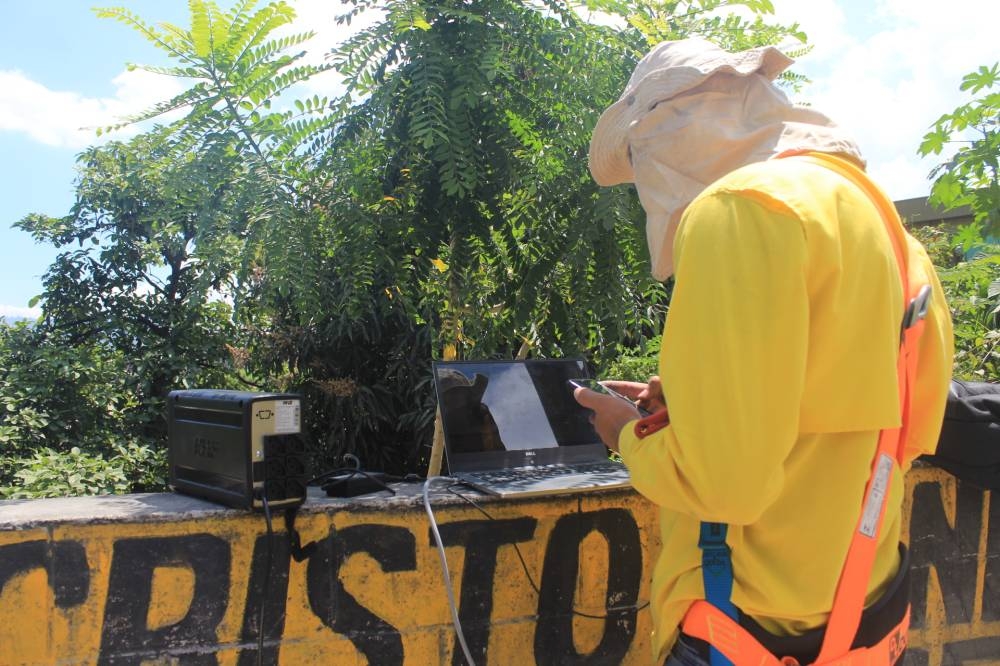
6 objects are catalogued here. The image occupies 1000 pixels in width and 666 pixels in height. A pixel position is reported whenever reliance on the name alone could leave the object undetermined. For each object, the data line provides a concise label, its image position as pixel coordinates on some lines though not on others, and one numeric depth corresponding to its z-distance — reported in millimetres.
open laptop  2793
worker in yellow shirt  1330
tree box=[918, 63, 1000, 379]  4547
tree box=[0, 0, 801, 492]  3373
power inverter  2328
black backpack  3002
